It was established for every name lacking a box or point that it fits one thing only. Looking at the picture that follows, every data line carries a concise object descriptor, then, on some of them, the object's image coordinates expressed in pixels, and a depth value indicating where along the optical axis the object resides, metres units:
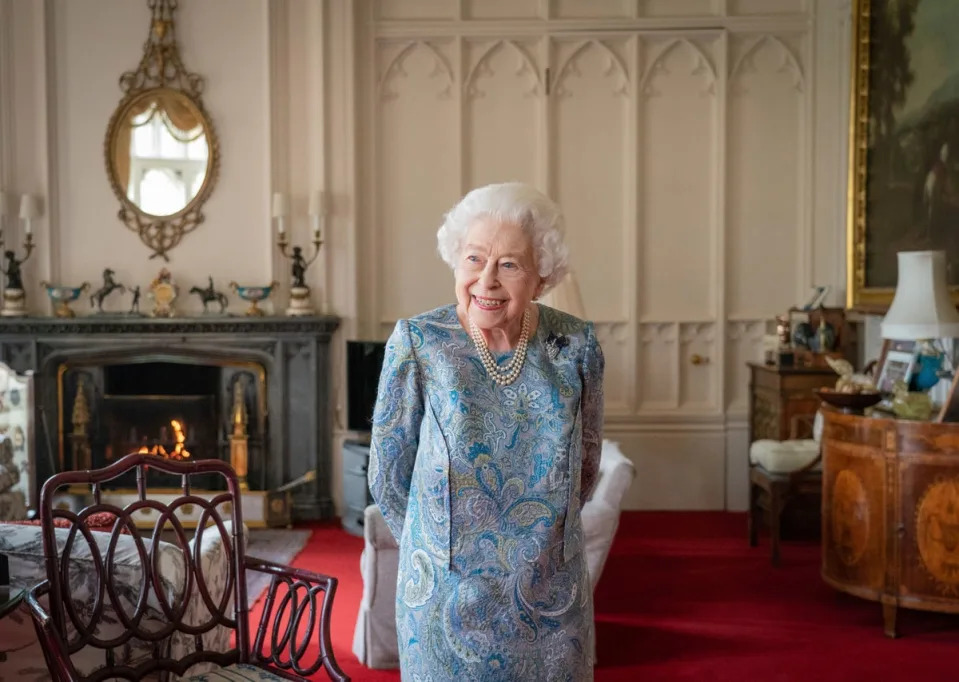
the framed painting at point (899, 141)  4.96
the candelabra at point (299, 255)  6.64
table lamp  4.50
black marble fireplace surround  6.62
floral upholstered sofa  2.72
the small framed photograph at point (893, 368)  5.07
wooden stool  5.57
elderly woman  1.97
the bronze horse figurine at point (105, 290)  6.74
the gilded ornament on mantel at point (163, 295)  6.69
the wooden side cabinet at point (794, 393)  6.02
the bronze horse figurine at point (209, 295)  6.75
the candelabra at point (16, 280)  6.59
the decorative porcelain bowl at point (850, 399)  4.63
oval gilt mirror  6.79
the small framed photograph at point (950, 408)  4.29
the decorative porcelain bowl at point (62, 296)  6.61
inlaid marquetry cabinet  4.25
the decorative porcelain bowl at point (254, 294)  6.66
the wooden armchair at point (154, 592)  2.46
